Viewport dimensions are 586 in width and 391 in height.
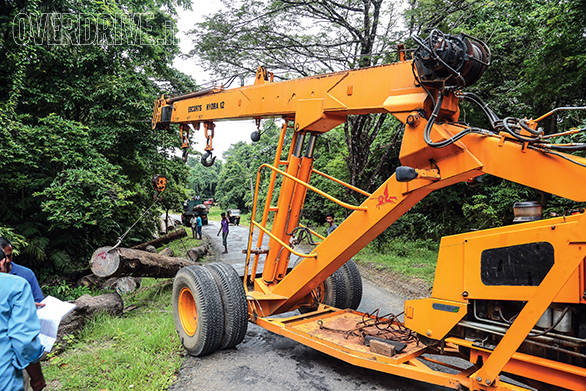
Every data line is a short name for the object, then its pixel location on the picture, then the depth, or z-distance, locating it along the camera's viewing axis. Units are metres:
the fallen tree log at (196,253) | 12.09
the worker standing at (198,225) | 16.71
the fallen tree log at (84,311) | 4.97
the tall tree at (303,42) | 10.55
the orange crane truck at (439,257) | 2.55
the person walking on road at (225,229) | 14.27
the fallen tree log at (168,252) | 10.89
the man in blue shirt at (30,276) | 3.74
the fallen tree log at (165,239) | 12.17
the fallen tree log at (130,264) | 6.73
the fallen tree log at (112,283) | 8.74
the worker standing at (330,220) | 8.43
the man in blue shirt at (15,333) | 2.36
